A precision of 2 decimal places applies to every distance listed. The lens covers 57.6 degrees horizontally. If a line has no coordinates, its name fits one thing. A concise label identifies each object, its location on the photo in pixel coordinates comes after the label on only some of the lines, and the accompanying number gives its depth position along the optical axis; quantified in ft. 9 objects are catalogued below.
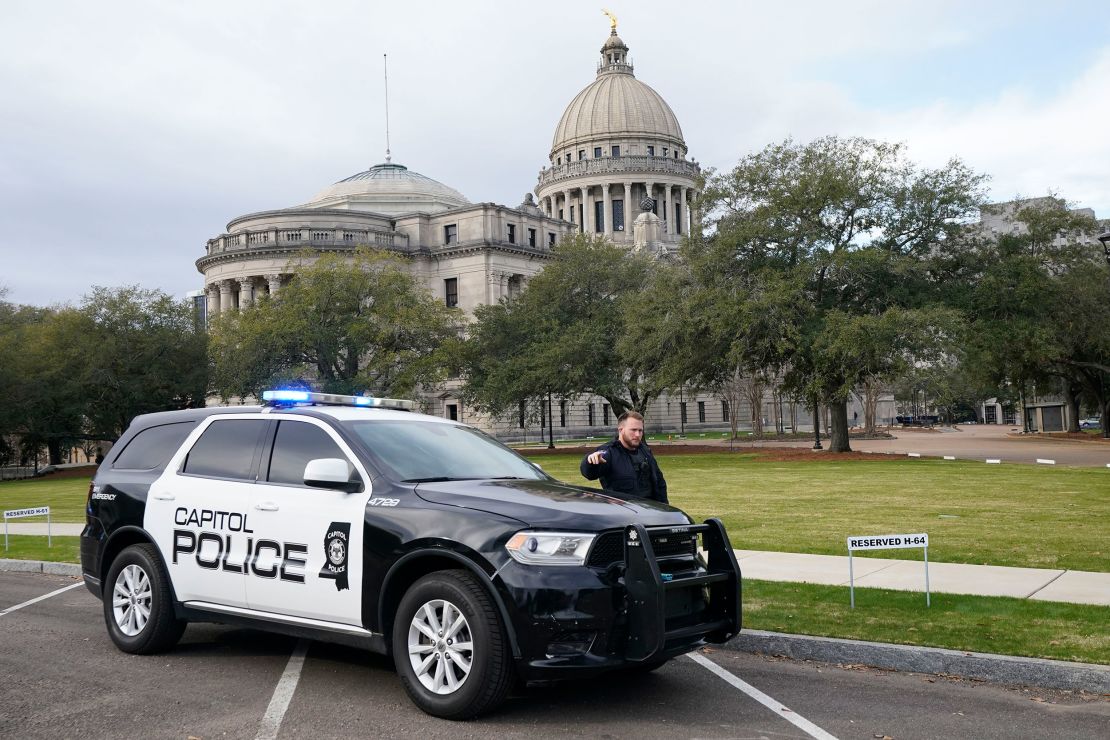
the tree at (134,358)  171.01
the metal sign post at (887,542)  29.17
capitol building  284.41
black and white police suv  20.13
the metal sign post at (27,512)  48.25
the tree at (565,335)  165.68
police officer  28.58
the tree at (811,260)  118.32
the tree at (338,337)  171.22
